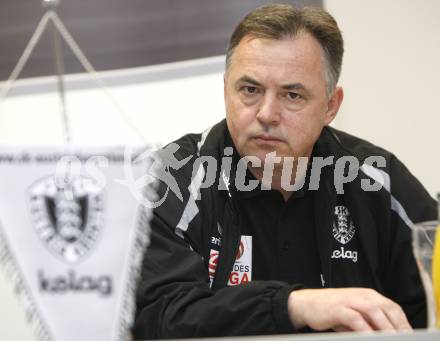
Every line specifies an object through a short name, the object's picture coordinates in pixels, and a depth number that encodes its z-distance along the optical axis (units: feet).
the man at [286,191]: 9.61
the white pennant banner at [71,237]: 8.31
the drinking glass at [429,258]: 8.70
